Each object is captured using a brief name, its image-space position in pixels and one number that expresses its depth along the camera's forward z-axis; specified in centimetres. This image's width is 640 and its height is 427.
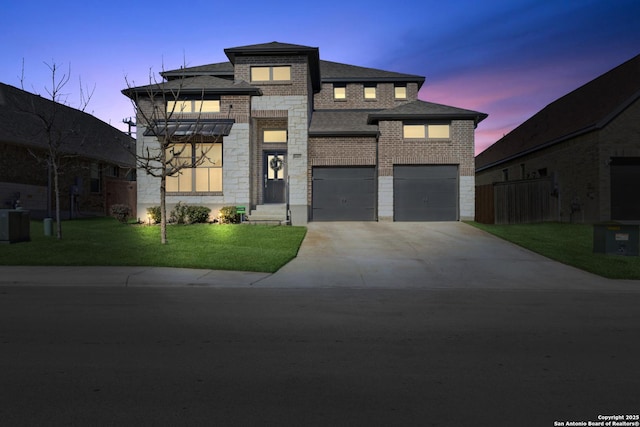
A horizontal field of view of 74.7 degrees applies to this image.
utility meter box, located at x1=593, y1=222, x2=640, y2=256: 1268
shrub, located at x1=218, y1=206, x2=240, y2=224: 1936
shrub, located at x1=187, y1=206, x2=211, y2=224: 1930
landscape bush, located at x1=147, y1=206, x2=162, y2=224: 1933
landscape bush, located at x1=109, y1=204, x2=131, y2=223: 2038
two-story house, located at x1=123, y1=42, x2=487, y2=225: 2022
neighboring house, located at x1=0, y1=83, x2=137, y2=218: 2418
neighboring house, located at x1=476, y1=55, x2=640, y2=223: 1903
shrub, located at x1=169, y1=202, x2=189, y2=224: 1934
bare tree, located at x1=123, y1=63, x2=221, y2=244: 1975
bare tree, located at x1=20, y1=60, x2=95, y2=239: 2644
